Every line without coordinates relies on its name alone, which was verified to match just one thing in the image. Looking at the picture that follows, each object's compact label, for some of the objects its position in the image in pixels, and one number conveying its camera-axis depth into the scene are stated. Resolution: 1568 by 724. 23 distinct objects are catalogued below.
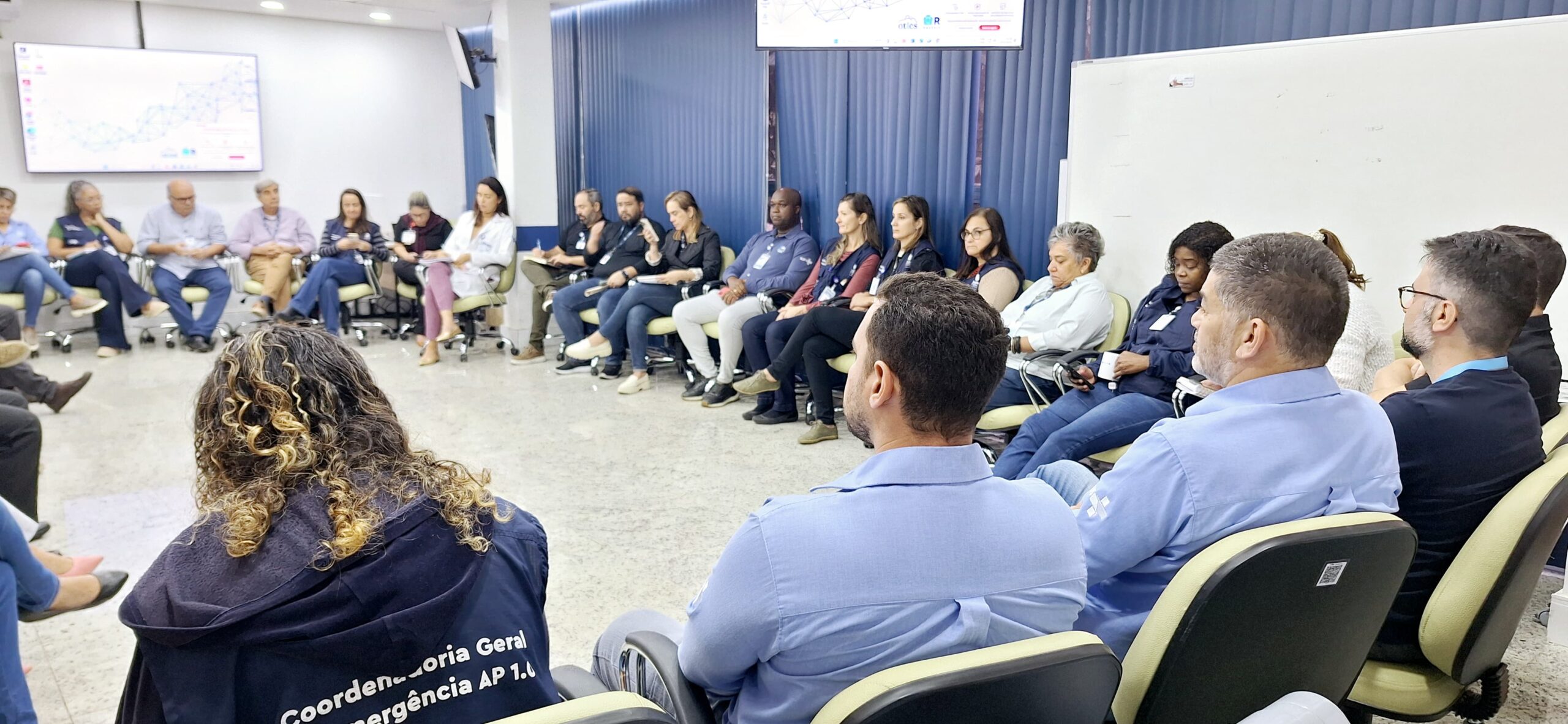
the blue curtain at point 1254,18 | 3.83
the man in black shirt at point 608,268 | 7.02
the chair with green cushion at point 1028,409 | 4.21
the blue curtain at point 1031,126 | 5.11
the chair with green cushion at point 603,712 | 1.06
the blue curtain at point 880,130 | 5.64
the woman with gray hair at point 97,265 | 7.29
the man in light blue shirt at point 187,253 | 7.57
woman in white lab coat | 7.39
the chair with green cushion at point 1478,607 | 1.77
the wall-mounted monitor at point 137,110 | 7.83
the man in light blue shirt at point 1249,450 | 1.66
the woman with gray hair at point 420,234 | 7.86
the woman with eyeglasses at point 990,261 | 4.91
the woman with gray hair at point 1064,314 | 4.37
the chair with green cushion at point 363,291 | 7.93
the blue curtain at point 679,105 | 6.92
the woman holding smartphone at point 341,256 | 7.81
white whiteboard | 3.44
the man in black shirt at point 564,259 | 7.37
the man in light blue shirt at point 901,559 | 1.30
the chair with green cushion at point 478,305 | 7.44
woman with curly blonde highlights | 1.22
